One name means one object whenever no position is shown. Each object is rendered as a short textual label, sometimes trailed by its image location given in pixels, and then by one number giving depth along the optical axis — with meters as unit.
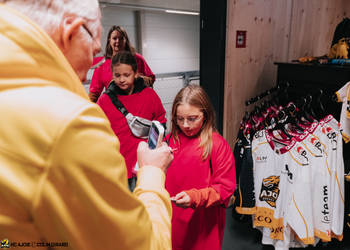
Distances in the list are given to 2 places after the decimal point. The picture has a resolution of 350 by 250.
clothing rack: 2.13
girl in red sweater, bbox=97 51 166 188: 2.09
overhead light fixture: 6.28
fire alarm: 2.19
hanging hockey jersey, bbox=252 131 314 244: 1.75
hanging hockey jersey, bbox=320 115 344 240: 1.73
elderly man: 0.34
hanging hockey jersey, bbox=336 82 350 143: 1.68
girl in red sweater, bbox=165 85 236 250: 1.41
